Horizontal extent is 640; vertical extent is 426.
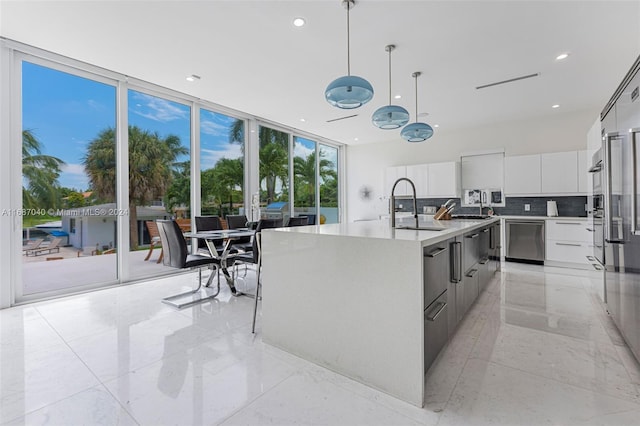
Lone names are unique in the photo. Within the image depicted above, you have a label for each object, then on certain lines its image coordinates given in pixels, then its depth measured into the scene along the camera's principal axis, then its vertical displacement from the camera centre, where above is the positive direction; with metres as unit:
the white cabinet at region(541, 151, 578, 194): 4.93 +0.68
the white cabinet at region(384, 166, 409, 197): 6.91 +0.86
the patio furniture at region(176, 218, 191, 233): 4.57 -0.15
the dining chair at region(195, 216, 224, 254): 4.22 -0.16
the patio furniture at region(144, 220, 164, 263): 4.24 -0.30
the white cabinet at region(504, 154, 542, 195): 5.25 +0.69
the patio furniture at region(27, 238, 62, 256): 3.32 -0.39
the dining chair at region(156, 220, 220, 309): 3.06 -0.49
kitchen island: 1.48 -0.52
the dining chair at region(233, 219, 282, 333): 3.22 -0.47
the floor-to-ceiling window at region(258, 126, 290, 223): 5.87 +0.90
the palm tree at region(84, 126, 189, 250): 3.75 +0.70
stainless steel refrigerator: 1.72 +0.06
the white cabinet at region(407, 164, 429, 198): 6.55 +0.83
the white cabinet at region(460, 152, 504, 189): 5.99 +0.89
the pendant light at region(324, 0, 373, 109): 2.19 +0.95
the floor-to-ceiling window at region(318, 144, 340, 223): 7.67 +0.84
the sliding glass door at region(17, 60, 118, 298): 3.28 +0.41
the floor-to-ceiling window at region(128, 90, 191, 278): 4.09 +0.75
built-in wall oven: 2.52 +0.06
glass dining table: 3.23 -0.43
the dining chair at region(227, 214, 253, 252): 4.44 -0.16
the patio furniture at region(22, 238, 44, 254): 3.24 -0.33
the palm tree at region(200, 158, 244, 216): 4.88 +0.59
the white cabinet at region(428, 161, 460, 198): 6.18 +0.71
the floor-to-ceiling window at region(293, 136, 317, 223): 6.77 +0.92
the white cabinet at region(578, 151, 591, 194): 4.80 +0.66
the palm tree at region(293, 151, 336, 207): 6.86 +1.01
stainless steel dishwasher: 5.00 -0.51
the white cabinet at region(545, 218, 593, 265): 4.64 -0.49
